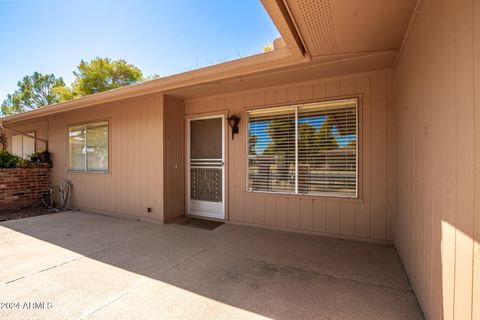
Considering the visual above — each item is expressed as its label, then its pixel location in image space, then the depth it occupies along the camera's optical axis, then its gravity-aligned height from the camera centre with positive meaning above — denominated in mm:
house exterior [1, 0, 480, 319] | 1348 +255
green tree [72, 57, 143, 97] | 15992 +5705
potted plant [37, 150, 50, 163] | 6488 +69
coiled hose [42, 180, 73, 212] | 6059 -969
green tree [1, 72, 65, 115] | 19453 +5528
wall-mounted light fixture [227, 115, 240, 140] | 4338 +651
